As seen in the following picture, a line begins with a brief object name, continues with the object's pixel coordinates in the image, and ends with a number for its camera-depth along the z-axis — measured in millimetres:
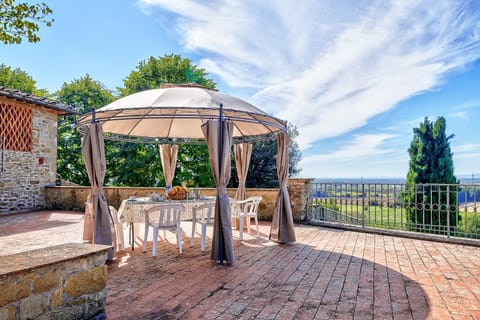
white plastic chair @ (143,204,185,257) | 4711
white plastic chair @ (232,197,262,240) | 5926
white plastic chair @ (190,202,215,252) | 5090
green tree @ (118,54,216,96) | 16797
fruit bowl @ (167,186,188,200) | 5820
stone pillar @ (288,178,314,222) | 7777
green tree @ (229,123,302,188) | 16202
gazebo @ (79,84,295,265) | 4488
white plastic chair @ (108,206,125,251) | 4975
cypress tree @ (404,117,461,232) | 11945
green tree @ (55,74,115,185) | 17156
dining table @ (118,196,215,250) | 5102
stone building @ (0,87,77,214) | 9766
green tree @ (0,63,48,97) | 19017
